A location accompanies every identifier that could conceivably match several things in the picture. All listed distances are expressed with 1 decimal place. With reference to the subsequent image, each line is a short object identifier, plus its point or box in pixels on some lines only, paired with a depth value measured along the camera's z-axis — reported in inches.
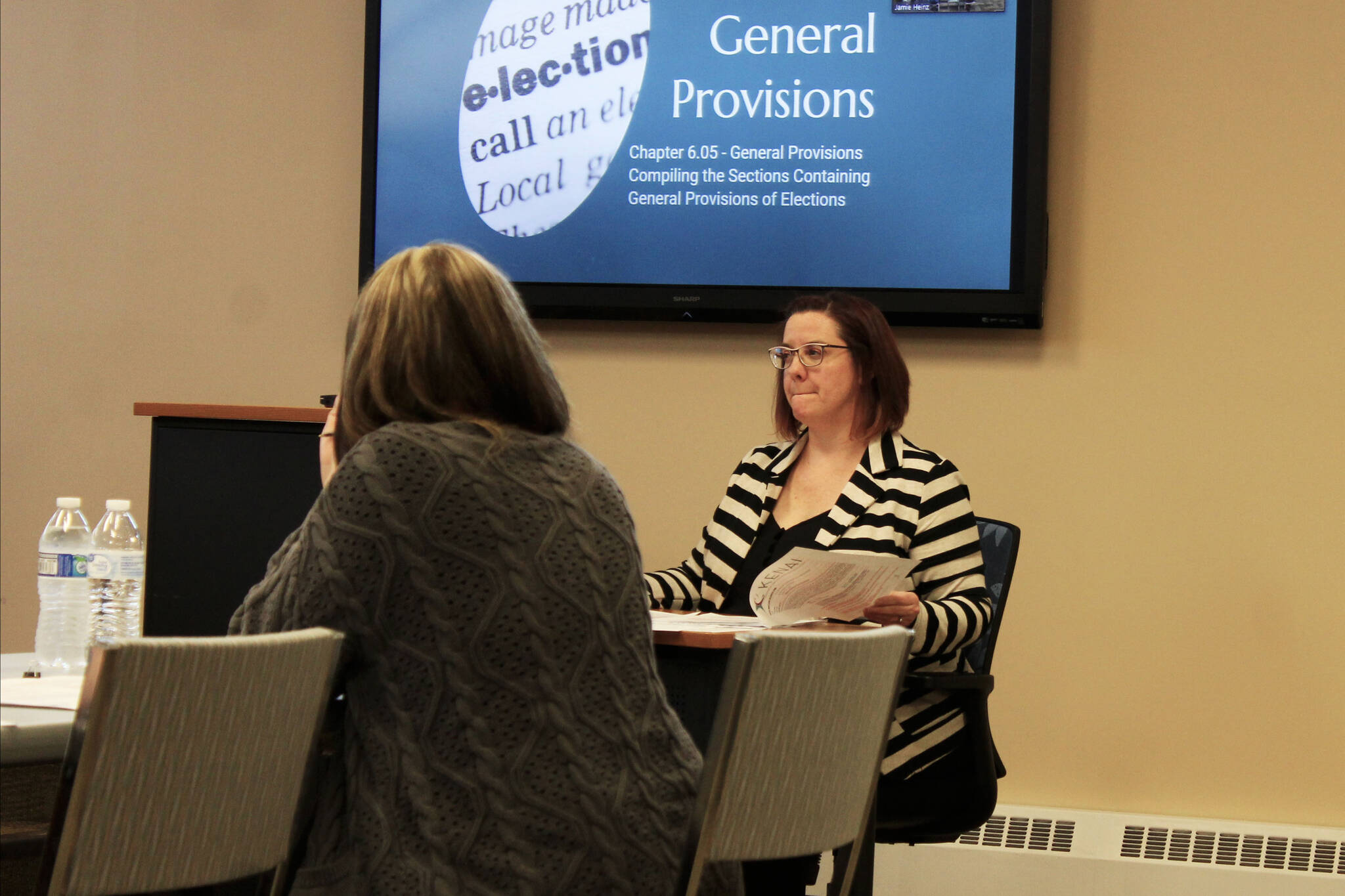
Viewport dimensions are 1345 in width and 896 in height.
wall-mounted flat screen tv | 267.9
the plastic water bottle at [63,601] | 134.6
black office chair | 186.2
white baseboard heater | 251.4
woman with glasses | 189.2
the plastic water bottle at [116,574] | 150.0
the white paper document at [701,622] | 167.0
